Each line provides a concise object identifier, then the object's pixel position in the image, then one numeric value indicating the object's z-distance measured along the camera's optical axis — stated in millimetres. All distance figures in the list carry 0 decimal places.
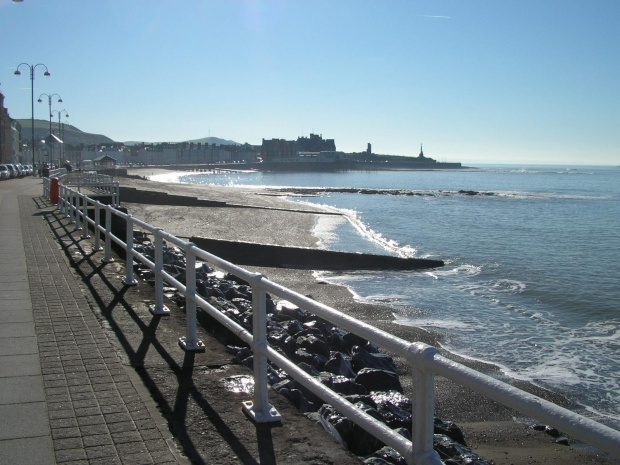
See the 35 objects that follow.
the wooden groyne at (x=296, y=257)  19141
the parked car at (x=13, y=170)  52416
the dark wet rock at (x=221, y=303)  9639
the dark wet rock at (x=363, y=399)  5959
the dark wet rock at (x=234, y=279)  14492
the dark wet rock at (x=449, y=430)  6095
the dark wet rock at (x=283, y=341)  8789
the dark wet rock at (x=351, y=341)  9901
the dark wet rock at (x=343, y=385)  6809
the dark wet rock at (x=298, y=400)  6000
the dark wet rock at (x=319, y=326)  10508
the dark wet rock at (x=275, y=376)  6718
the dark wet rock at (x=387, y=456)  4420
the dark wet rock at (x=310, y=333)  9734
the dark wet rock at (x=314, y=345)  9094
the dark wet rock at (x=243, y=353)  7039
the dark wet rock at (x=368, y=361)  8473
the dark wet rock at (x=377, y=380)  7551
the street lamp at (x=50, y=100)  62728
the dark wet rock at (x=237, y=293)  12562
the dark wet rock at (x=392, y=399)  6345
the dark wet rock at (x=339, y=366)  8031
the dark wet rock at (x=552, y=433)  7285
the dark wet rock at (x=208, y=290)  10930
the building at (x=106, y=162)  79706
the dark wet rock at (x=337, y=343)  9859
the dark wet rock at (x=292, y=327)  10102
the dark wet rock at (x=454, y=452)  5129
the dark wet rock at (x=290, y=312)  11425
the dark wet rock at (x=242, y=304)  11422
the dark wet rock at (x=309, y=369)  7378
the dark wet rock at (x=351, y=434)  4918
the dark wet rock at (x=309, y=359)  8320
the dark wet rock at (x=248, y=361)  6793
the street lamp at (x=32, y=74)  45756
